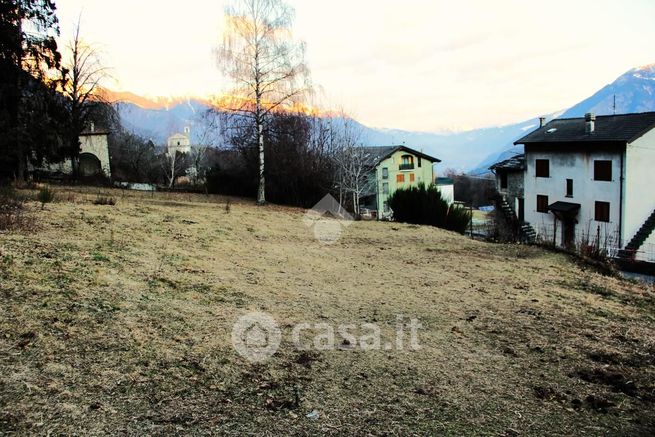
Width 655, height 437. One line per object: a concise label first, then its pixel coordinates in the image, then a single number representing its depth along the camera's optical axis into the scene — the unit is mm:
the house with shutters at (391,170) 46219
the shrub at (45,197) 11133
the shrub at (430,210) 17828
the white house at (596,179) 25406
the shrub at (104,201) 12918
